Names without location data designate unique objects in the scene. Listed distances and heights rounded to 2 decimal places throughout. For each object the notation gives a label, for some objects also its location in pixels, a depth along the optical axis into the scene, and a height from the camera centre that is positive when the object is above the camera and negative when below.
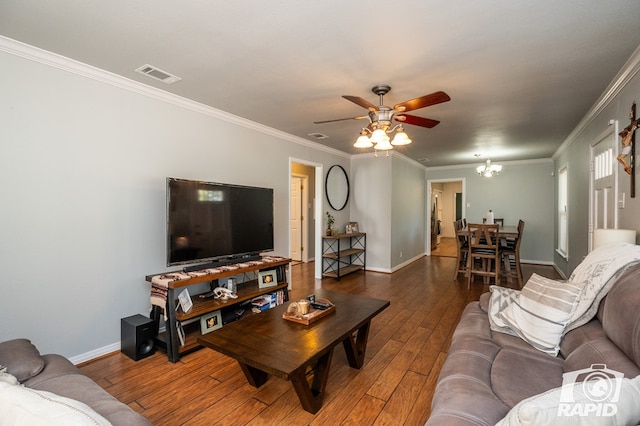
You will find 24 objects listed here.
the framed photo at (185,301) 2.74 -0.82
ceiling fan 2.31 +0.82
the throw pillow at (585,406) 0.78 -0.51
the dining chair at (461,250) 5.53 -0.72
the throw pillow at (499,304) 2.03 -0.67
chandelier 6.39 +0.86
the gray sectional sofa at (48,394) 0.81 -0.76
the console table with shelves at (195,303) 2.62 -0.89
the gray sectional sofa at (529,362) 1.20 -0.77
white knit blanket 1.67 -0.37
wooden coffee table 1.74 -0.83
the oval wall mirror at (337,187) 5.88 +0.45
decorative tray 2.26 -0.79
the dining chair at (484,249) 5.02 -0.67
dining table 5.07 -0.39
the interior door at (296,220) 7.52 -0.24
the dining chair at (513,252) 5.15 -0.72
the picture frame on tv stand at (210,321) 2.85 -1.05
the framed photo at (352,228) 6.19 -0.36
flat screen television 2.88 -0.11
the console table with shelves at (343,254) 5.73 -0.83
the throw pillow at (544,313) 1.77 -0.62
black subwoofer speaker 2.62 -1.10
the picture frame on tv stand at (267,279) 3.51 -0.80
